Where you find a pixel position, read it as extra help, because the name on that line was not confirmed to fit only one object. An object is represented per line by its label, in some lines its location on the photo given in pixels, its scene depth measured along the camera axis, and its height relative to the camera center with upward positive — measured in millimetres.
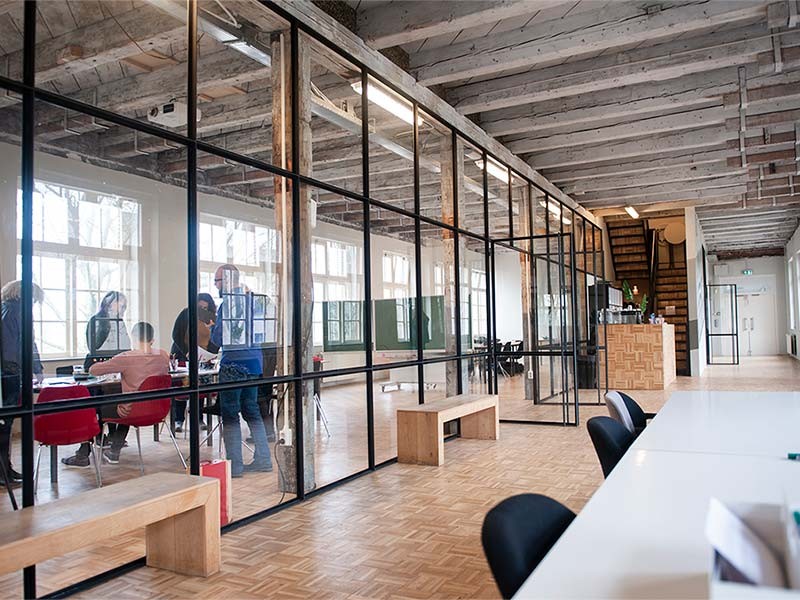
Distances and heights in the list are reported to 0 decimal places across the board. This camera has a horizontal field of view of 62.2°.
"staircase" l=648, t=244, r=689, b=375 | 17672 +840
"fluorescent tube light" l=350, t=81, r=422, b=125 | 6005 +2088
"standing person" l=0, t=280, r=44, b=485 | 2953 -96
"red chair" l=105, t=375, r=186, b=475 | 3668 -467
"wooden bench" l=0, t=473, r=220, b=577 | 2527 -813
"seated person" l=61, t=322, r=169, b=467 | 3467 -214
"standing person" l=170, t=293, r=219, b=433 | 3820 -51
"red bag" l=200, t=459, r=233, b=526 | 4060 -963
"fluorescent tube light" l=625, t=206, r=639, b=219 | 14717 +2406
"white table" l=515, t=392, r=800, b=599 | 1309 -516
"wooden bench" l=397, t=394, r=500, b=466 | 5758 -944
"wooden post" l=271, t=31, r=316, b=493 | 4742 +712
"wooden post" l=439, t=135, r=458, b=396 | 7312 +542
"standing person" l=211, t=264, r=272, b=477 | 4227 -241
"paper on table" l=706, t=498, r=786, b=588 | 1194 -434
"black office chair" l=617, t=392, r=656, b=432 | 3971 -584
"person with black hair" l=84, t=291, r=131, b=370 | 3338 -11
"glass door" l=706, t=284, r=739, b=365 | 23672 -114
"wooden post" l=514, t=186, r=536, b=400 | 9206 +178
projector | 3746 +1230
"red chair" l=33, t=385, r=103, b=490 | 3115 -472
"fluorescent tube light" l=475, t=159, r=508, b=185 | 8773 +2054
